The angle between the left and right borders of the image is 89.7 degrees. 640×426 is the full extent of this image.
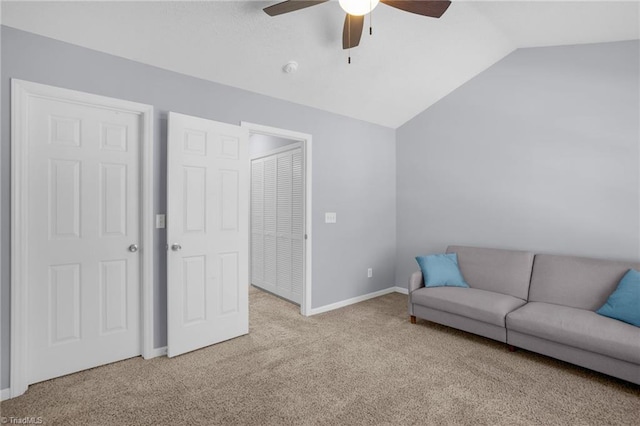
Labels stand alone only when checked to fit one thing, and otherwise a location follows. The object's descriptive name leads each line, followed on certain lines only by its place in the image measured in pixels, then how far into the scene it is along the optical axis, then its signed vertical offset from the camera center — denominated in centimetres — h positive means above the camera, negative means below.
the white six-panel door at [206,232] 274 -14
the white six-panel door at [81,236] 229 -15
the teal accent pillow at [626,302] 241 -68
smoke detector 303 +141
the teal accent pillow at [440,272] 350 -63
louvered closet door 409 -10
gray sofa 231 -82
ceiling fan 187 +133
